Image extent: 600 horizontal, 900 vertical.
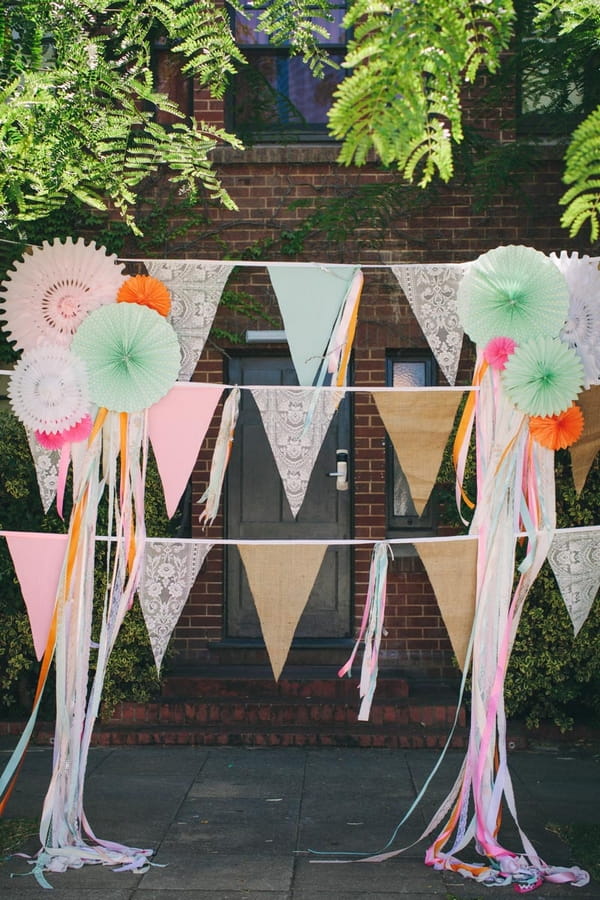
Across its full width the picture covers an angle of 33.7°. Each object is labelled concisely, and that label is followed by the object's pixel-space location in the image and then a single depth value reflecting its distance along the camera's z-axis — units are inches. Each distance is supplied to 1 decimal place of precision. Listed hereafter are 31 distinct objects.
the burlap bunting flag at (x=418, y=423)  172.2
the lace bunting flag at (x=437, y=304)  175.0
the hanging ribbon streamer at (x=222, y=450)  176.2
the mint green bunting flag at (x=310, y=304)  173.0
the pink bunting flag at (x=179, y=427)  171.6
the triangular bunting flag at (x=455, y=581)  170.2
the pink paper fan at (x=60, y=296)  170.6
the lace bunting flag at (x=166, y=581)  173.0
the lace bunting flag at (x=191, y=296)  174.9
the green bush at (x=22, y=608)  246.5
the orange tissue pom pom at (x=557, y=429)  170.7
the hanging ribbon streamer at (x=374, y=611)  171.6
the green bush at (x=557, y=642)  240.1
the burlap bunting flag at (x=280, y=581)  172.4
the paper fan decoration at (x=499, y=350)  169.8
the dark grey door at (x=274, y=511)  289.9
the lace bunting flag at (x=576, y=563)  175.2
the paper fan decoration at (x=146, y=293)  170.6
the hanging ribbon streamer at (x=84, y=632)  168.9
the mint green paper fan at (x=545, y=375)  167.2
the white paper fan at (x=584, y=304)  171.3
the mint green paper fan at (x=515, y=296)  167.5
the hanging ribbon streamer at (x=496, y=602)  165.0
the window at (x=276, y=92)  293.0
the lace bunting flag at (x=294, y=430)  175.2
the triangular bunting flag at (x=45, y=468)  173.3
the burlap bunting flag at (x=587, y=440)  181.5
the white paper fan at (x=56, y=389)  169.9
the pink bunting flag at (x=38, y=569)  171.5
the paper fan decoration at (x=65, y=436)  172.1
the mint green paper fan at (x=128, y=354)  168.7
